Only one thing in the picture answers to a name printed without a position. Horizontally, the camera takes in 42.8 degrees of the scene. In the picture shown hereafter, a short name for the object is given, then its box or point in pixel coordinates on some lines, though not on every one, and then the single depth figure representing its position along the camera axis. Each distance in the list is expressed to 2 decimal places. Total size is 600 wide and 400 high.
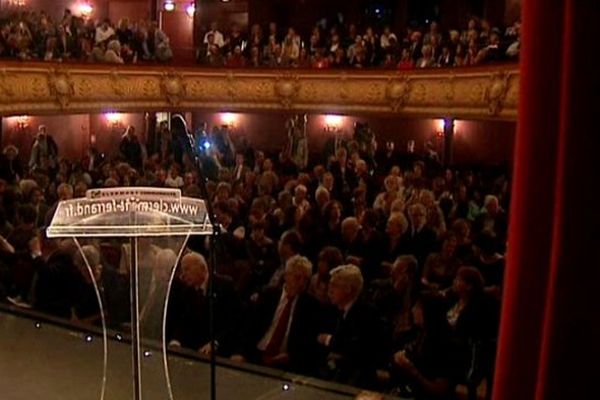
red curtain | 0.98
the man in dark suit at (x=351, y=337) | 3.78
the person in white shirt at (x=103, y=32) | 13.76
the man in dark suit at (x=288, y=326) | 3.91
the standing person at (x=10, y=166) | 10.29
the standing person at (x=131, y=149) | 13.36
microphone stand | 2.16
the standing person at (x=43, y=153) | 12.20
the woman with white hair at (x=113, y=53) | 13.63
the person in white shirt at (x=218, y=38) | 15.34
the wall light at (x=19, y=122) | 14.16
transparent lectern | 2.09
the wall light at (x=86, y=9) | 17.35
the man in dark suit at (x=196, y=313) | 4.22
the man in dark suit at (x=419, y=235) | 6.14
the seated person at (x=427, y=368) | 3.61
